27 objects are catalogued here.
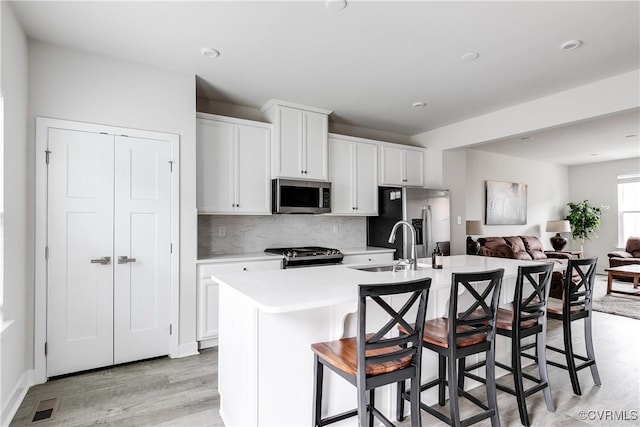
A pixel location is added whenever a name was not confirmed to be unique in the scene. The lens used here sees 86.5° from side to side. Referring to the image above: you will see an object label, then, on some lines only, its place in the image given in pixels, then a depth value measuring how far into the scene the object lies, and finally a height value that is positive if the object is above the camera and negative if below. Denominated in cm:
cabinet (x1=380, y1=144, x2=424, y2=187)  484 +75
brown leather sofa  537 -64
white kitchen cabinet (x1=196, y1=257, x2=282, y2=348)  326 -82
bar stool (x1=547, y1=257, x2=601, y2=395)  243 -72
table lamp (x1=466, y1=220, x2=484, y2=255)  584 -28
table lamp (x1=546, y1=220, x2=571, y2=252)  752 -32
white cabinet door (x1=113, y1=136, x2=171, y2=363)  293 -28
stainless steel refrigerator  442 -1
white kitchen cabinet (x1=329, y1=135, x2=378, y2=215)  441 +55
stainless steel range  370 -44
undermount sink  256 -42
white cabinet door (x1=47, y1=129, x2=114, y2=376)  269 -27
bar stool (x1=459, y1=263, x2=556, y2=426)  208 -72
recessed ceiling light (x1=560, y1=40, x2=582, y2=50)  264 +135
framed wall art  684 +27
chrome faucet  258 -36
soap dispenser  261 -33
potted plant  783 -8
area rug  457 -131
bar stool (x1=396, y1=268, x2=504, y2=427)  178 -68
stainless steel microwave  387 +24
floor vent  215 -127
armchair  652 -80
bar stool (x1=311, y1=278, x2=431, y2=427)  147 -67
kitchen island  168 -66
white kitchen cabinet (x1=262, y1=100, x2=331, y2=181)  390 +91
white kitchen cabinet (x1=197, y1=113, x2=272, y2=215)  352 +56
